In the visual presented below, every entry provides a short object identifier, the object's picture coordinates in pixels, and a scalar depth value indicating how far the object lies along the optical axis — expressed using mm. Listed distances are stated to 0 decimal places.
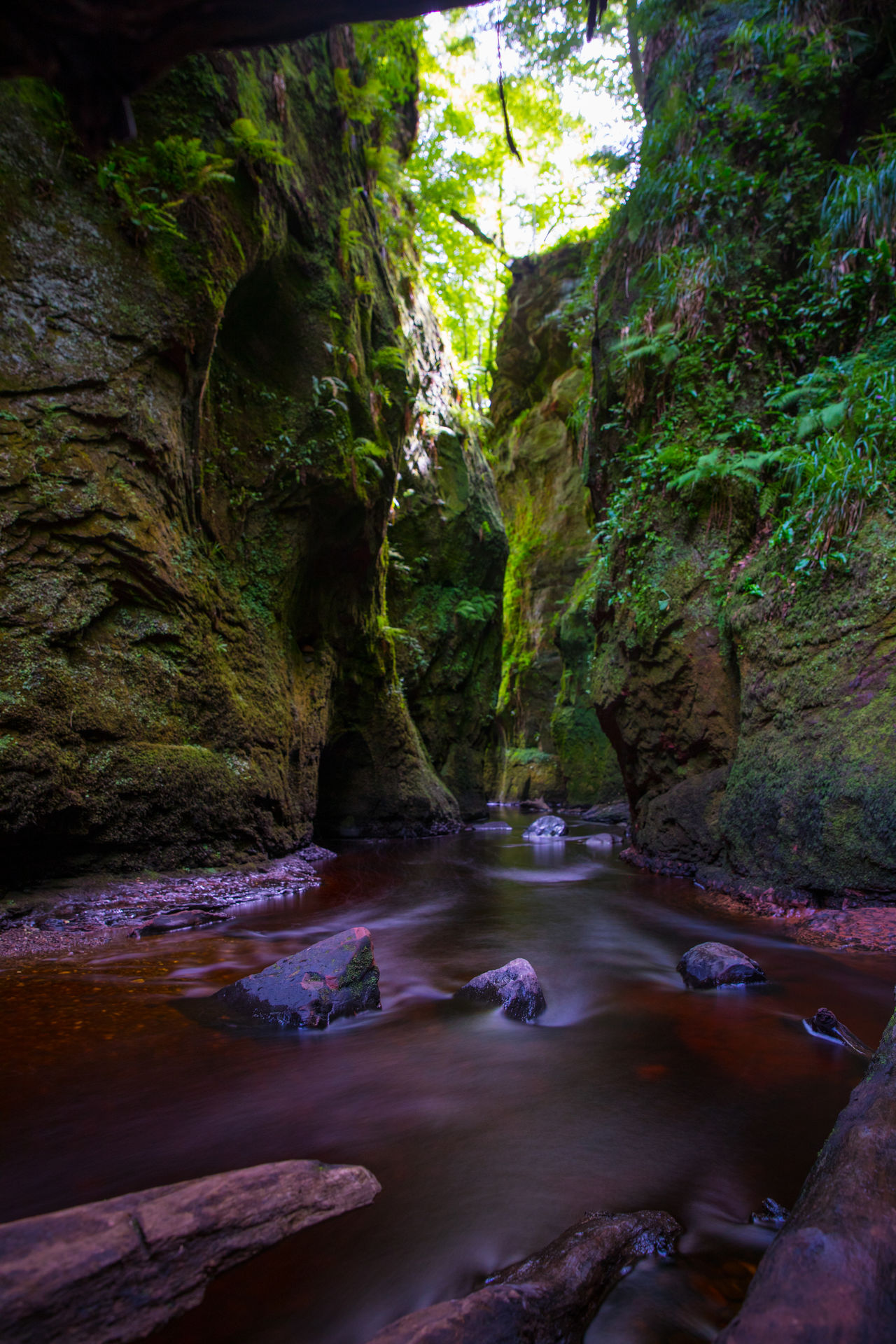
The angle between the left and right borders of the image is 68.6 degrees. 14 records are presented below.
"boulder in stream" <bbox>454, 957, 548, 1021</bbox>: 3287
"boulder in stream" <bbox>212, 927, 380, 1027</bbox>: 3062
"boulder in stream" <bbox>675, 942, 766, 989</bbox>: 3564
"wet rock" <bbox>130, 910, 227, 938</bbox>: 4523
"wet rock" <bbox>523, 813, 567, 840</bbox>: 11930
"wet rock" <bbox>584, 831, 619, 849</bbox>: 10180
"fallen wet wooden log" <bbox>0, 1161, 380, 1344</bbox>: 1197
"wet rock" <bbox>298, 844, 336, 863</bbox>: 7797
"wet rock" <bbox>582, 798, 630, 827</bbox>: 14141
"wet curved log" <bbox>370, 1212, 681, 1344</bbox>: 1227
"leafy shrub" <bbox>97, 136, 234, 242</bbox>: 5453
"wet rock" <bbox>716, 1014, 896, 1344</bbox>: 1058
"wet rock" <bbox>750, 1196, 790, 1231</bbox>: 1691
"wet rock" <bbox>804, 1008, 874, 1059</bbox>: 2709
